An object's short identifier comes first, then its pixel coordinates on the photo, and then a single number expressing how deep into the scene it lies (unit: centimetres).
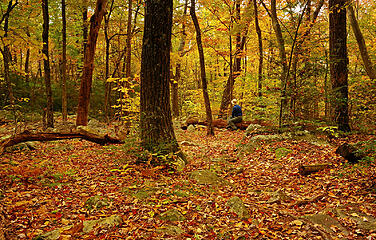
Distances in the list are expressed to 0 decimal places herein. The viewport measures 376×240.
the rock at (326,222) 289
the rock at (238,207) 337
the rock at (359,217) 288
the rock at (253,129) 863
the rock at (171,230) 276
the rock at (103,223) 265
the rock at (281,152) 614
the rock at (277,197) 393
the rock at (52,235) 231
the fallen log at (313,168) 485
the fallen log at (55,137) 482
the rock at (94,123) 1350
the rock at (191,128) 1283
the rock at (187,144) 865
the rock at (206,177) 482
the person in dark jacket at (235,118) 1230
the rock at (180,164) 506
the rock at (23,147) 589
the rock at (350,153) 425
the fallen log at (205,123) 1351
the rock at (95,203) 318
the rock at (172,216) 309
